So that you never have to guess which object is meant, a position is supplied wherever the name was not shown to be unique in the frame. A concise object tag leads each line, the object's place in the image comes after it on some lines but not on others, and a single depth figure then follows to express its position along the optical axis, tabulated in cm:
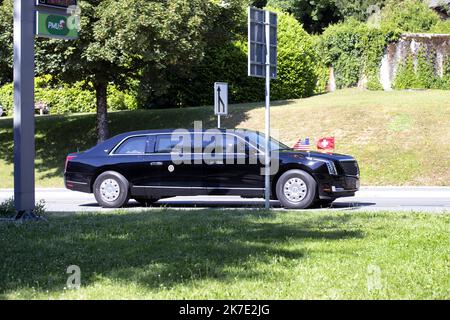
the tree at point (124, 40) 2055
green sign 990
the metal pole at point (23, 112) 975
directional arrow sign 1805
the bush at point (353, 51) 3294
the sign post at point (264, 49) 1193
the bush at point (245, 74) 2980
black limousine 1279
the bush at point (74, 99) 3512
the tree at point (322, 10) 5569
